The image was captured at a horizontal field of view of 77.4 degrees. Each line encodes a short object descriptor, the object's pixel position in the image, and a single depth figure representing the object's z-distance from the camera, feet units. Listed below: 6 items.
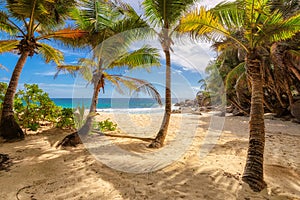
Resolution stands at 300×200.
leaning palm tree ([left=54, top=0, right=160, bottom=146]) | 20.85
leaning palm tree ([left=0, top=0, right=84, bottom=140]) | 18.70
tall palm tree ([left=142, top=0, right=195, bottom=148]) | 18.42
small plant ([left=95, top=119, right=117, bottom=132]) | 27.13
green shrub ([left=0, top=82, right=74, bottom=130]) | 23.24
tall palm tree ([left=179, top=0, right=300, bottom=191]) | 11.80
